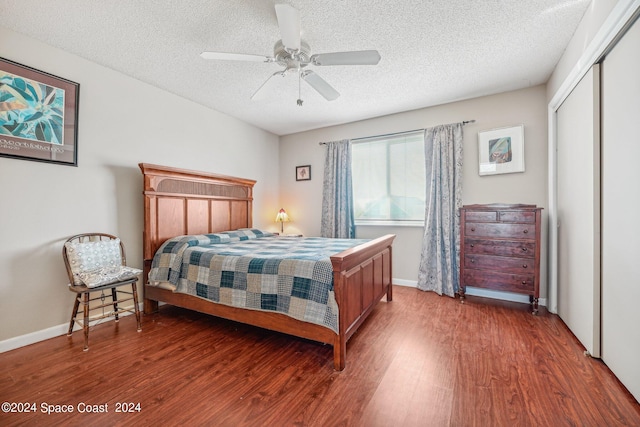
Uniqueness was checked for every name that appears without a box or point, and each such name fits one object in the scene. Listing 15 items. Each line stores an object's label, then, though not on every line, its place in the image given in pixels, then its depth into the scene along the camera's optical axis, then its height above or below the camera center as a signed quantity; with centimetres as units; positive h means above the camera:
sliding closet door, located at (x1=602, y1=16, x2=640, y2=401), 154 +1
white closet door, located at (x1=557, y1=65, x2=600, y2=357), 197 +1
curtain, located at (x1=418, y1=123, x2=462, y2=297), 353 +1
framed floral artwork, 217 +83
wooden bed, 195 -34
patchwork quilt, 195 -53
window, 396 +51
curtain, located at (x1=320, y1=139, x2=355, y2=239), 436 +30
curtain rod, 351 +119
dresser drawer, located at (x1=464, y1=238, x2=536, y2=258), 288 -40
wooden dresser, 285 -41
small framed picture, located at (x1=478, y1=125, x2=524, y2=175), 322 +76
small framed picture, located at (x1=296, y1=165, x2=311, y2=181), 487 +71
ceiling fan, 166 +118
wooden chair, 226 -51
